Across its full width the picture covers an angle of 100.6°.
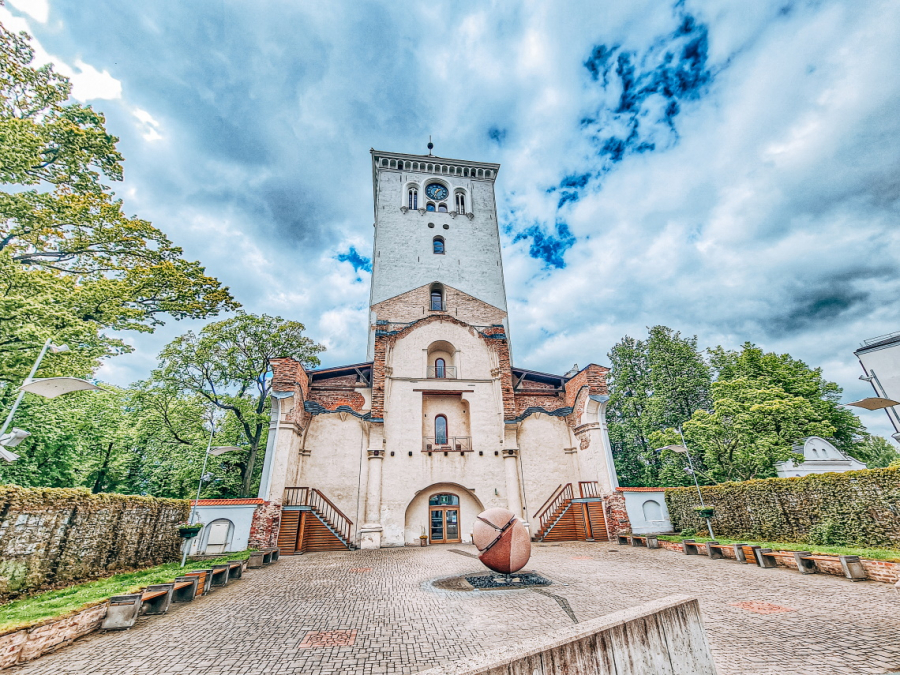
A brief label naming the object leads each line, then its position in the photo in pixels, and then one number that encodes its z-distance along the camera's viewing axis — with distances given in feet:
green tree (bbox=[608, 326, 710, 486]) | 80.74
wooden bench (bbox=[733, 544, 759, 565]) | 33.76
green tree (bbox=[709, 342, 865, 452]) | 69.21
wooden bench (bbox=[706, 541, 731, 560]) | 37.04
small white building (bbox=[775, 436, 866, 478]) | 58.39
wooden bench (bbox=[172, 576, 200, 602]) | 24.68
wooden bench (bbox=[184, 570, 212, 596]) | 25.96
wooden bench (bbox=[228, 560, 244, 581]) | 31.26
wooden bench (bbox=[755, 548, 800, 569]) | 31.48
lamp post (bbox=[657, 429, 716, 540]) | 46.96
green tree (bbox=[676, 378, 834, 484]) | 51.52
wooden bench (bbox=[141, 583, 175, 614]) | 21.86
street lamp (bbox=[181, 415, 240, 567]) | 38.21
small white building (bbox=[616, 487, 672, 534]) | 55.57
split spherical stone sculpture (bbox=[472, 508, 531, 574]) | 27.32
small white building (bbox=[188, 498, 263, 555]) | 46.24
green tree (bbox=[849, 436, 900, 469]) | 72.52
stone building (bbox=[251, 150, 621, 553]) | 54.34
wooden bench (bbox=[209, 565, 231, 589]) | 29.12
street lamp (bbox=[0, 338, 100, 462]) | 23.72
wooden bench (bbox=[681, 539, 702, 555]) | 40.04
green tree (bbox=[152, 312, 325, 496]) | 61.77
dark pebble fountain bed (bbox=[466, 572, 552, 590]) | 26.32
